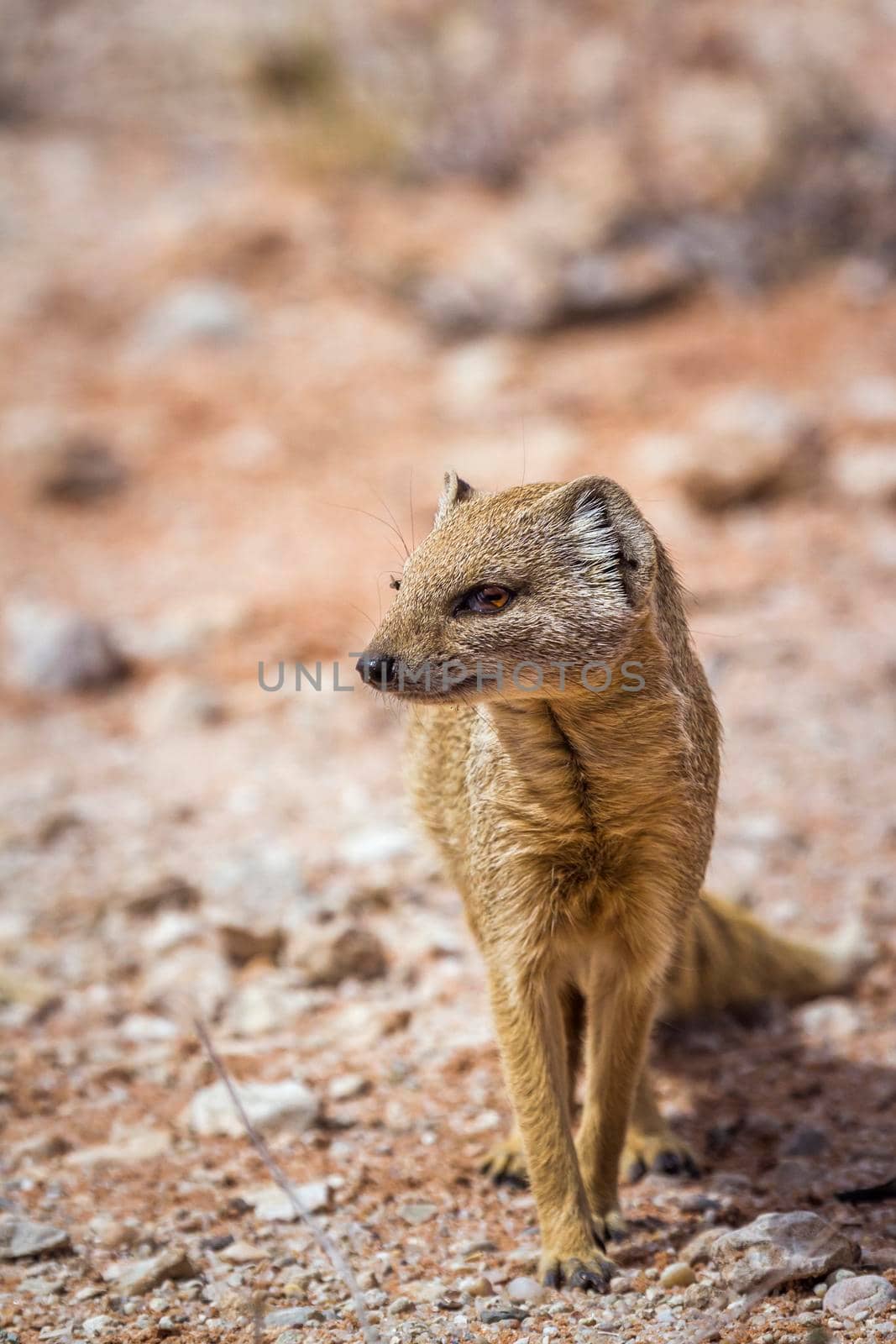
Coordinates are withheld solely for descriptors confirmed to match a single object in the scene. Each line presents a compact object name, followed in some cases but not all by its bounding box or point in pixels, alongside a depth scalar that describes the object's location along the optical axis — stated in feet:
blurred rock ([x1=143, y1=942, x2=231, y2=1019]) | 25.77
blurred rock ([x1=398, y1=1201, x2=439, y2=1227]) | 19.31
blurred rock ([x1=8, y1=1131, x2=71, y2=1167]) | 20.93
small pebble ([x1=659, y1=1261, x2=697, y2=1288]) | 16.80
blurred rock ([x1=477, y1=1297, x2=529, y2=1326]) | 16.14
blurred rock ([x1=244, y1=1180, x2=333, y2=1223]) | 19.36
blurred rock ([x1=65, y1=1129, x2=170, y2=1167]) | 20.83
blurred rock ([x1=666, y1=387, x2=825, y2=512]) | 47.78
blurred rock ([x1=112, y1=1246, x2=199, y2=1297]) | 17.08
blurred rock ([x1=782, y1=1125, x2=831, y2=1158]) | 20.74
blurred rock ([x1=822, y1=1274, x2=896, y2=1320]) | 15.37
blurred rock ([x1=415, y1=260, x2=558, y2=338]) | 63.67
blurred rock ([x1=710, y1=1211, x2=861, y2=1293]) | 16.03
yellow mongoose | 16.46
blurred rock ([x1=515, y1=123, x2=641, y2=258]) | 66.69
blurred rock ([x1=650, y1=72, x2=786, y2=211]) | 68.95
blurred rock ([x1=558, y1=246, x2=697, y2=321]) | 63.51
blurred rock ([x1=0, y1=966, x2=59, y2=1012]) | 25.54
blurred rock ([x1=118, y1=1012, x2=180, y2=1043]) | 24.84
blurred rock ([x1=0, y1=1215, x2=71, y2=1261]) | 17.97
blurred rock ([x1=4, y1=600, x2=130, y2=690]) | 41.91
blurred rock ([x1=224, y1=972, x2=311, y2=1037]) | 24.99
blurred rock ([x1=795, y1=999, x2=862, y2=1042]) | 24.56
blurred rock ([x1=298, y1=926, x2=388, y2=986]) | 26.07
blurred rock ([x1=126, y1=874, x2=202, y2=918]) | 28.37
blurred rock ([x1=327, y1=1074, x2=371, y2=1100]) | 22.88
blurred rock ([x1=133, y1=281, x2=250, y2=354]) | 66.59
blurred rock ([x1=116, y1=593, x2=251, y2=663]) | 43.57
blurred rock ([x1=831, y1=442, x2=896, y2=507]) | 47.03
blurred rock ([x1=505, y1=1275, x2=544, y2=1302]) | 16.80
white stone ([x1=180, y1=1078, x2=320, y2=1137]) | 21.77
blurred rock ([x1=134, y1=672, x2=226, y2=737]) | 38.83
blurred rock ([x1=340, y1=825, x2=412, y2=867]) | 30.19
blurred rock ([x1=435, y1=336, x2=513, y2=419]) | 59.57
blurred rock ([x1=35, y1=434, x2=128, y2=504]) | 55.83
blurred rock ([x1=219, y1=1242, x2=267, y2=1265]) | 18.13
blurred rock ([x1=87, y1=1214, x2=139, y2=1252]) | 18.45
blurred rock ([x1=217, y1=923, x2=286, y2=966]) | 26.61
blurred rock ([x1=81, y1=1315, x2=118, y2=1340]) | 15.99
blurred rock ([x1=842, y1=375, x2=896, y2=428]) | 50.67
